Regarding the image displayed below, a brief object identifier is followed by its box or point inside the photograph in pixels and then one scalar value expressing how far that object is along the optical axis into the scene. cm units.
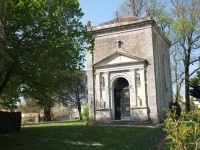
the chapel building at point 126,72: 2453
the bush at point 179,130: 528
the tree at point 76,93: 4738
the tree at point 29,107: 4607
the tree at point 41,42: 1368
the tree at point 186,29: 3469
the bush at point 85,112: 3342
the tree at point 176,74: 3908
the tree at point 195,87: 3014
